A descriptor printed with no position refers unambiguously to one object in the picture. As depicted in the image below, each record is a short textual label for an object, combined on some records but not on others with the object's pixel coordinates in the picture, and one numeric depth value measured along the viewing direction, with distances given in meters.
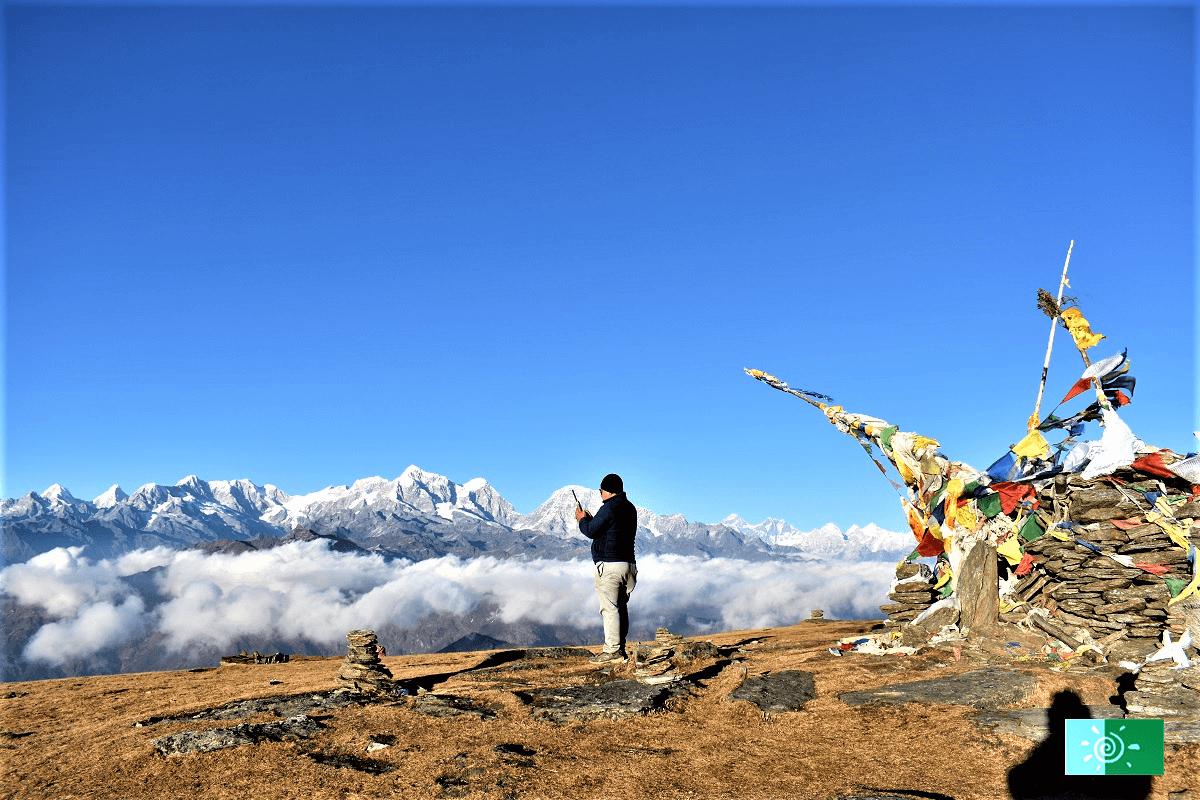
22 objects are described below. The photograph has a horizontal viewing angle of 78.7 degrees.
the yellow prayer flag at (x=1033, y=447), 15.54
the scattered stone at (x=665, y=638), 14.30
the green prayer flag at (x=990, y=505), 14.95
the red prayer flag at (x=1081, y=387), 15.52
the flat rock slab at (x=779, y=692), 10.73
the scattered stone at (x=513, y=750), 8.48
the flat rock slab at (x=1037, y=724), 8.42
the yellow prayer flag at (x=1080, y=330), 15.92
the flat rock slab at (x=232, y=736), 8.69
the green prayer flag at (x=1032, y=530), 14.51
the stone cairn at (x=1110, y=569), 12.99
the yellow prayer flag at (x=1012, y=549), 14.59
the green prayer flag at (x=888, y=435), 17.05
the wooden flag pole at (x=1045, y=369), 15.93
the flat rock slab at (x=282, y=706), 10.29
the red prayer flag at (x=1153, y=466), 13.47
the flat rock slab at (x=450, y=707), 10.23
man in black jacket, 12.74
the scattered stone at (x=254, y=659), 19.69
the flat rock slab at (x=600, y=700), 10.14
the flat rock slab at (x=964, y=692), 10.41
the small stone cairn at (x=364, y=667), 11.81
